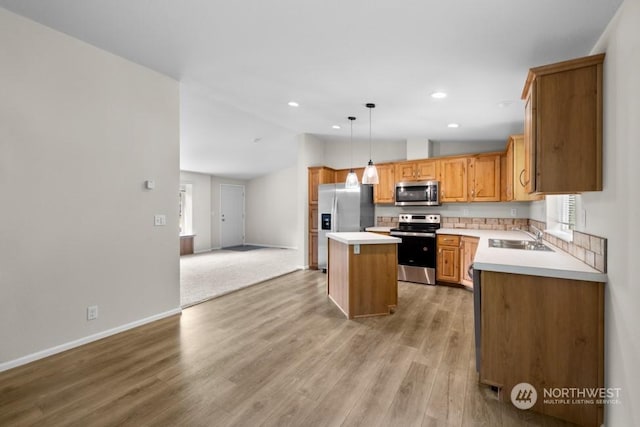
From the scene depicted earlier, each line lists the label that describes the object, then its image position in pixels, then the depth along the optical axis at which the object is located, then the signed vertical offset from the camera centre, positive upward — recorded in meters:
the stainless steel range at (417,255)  4.70 -0.72
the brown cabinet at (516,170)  3.60 +0.53
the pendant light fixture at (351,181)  3.79 +0.40
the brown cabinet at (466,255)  4.28 -0.65
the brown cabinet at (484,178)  4.61 +0.54
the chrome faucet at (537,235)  3.16 -0.29
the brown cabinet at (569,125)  1.78 +0.53
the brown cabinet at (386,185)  5.55 +0.51
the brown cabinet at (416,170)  5.14 +0.74
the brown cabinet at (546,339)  1.70 -0.79
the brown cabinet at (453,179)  4.87 +0.54
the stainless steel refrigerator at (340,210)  5.53 +0.03
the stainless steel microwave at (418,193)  5.07 +0.32
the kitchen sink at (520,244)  2.83 -0.35
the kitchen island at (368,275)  3.34 -0.74
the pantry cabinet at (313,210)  5.98 +0.03
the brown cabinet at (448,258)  4.53 -0.74
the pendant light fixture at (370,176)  3.53 +0.43
